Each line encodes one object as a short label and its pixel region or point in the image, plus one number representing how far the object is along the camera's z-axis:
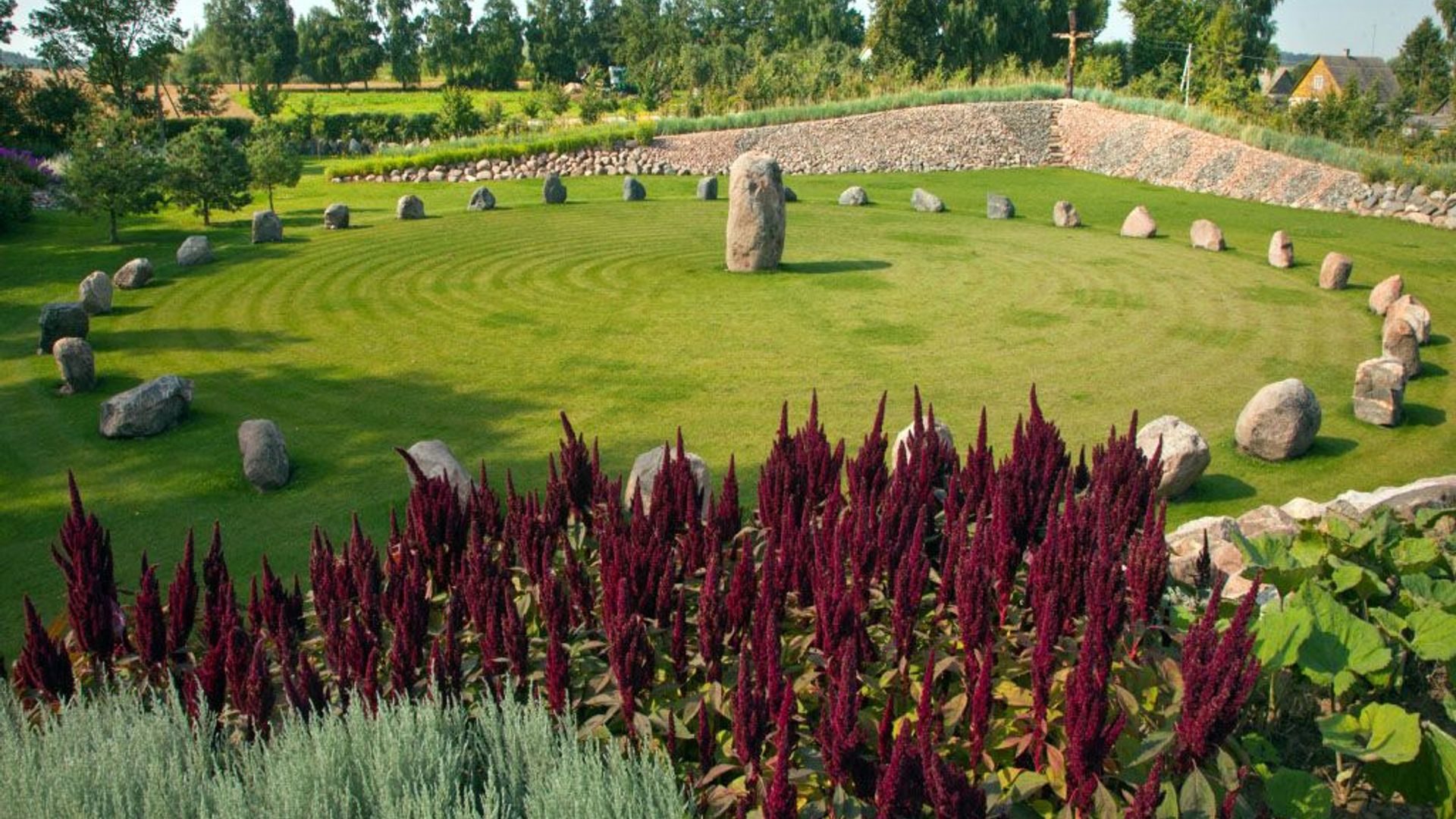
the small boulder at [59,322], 15.51
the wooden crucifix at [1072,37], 44.22
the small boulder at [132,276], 19.62
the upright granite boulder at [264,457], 10.79
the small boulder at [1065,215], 27.48
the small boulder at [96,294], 17.70
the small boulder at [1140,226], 25.69
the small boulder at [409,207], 28.62
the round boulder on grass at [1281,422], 11.38
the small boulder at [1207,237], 23.95
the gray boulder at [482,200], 30.19
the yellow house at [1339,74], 98.25
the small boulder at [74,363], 13.77
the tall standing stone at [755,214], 20.25
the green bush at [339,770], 4.14
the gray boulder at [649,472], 8.95
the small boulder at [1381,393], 12.60
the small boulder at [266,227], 24.58
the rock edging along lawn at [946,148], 37.47
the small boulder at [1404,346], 14.30
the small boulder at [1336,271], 19.77
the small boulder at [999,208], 29.14
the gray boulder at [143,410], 12.20
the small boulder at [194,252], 21.81
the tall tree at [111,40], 56.25
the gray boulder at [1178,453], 10.39
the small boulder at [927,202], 29.95
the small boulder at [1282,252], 22.00
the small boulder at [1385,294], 17.88
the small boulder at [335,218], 26.81
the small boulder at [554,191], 31.95
